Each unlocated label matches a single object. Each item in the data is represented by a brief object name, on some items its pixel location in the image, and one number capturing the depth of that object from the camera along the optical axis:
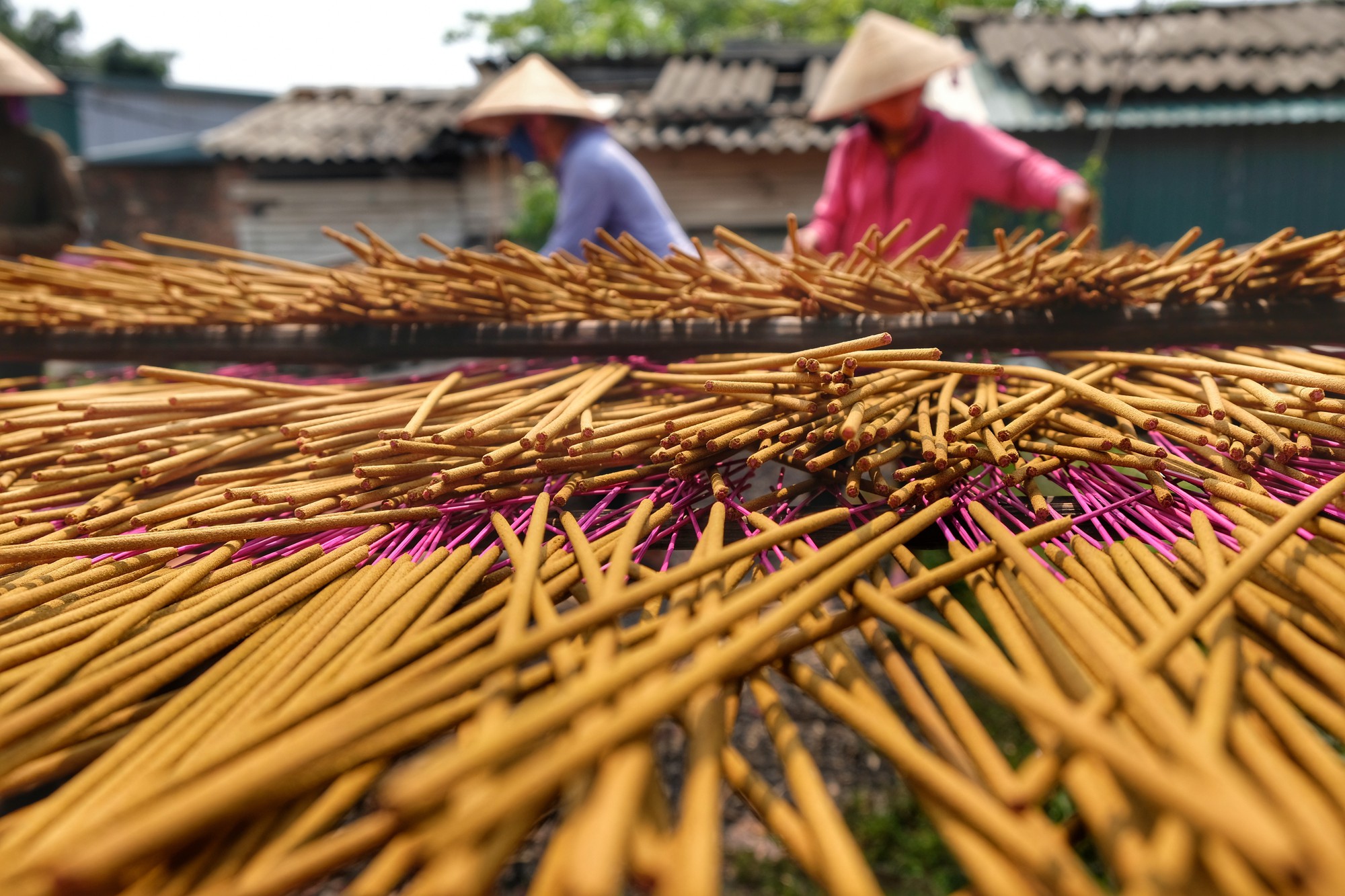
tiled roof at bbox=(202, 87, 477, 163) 7.60
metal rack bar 0.89
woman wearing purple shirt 2.35
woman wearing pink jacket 2.24
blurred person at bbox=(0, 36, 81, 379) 2.80
